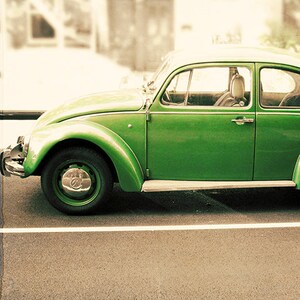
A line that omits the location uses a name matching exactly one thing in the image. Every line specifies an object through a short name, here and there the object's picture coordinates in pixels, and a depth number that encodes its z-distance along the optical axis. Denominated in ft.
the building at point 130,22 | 67.87
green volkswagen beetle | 22.35
